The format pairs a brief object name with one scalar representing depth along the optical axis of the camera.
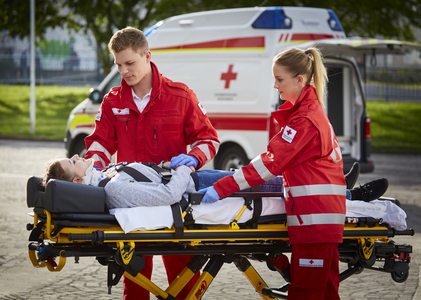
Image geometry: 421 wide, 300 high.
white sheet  6.25
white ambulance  16.85
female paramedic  6.30
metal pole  37.72
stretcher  6.11
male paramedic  7.33
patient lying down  6.42
